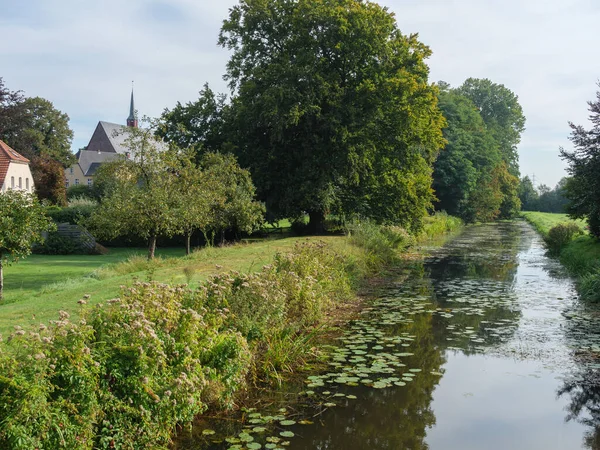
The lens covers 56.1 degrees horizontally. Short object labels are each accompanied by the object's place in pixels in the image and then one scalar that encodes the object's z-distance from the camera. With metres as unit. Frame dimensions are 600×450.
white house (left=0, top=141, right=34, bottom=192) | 39.82
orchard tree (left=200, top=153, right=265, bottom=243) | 22.33
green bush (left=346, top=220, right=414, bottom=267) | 21.43
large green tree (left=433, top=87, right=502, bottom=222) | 54.31
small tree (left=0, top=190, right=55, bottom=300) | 13.00
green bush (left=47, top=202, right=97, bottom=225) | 31.72
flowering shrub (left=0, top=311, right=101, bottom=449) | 4.46
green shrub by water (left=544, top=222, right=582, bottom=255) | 28.69
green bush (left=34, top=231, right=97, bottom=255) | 27.81
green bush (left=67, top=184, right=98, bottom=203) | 56.22
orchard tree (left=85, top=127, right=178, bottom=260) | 17.91
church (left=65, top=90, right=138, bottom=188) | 88.38
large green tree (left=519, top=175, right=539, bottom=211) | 108.00
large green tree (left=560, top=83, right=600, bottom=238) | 19.67
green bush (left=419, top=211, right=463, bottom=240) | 39.87
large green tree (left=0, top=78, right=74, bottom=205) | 49.38
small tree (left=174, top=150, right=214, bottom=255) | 18.84
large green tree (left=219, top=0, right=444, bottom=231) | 25.73
